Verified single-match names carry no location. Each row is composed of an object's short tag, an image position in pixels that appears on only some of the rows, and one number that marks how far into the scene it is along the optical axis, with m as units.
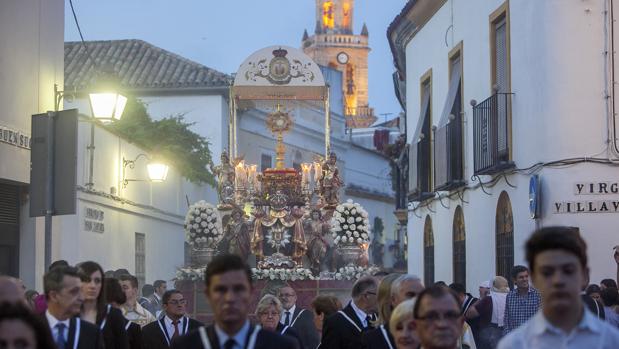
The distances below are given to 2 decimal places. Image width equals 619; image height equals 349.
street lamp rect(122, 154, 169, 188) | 25.55
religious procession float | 23.56
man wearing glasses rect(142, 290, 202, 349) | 11.73
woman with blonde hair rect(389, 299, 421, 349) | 7.35
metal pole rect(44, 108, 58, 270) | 11.45
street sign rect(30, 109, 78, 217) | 11.50
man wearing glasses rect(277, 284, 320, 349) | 14.60
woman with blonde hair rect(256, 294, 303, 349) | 11.66
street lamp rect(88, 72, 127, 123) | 15.60
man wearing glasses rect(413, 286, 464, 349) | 5.91
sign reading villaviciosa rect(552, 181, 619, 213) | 17.31
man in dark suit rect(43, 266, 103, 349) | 7.95
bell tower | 129.38
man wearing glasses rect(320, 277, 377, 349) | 10.19
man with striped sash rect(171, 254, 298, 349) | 5.62
